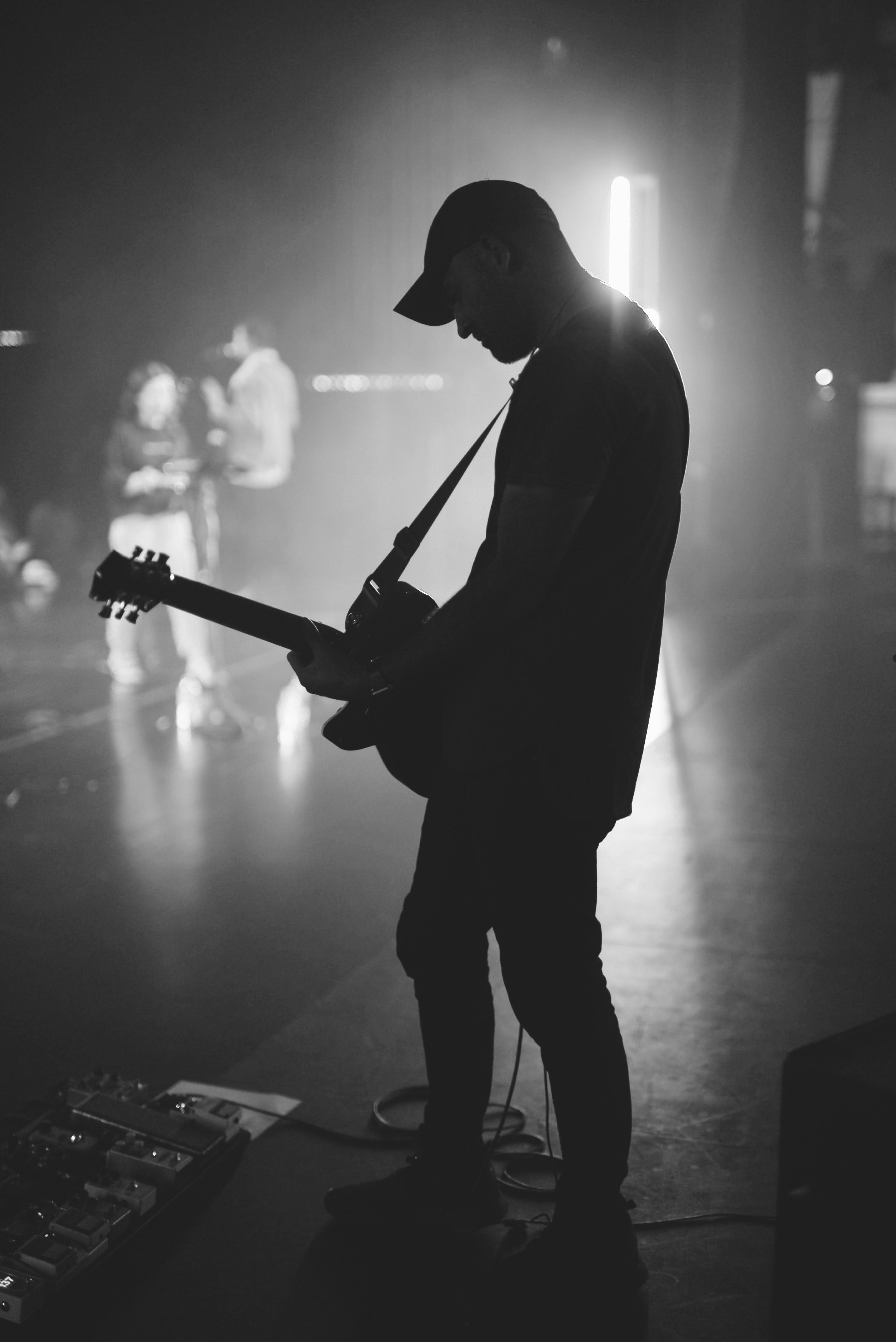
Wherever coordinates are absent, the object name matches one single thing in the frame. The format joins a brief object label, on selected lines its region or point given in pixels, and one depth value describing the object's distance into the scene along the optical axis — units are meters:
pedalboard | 1.68
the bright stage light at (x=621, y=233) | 9.77
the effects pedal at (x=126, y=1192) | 1.83
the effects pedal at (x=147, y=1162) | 1.90
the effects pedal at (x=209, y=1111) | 2.04
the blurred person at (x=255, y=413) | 6.24
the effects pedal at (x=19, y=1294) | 1.58
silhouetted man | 1.48
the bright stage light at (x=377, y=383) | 9.30
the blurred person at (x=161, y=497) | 5.52
